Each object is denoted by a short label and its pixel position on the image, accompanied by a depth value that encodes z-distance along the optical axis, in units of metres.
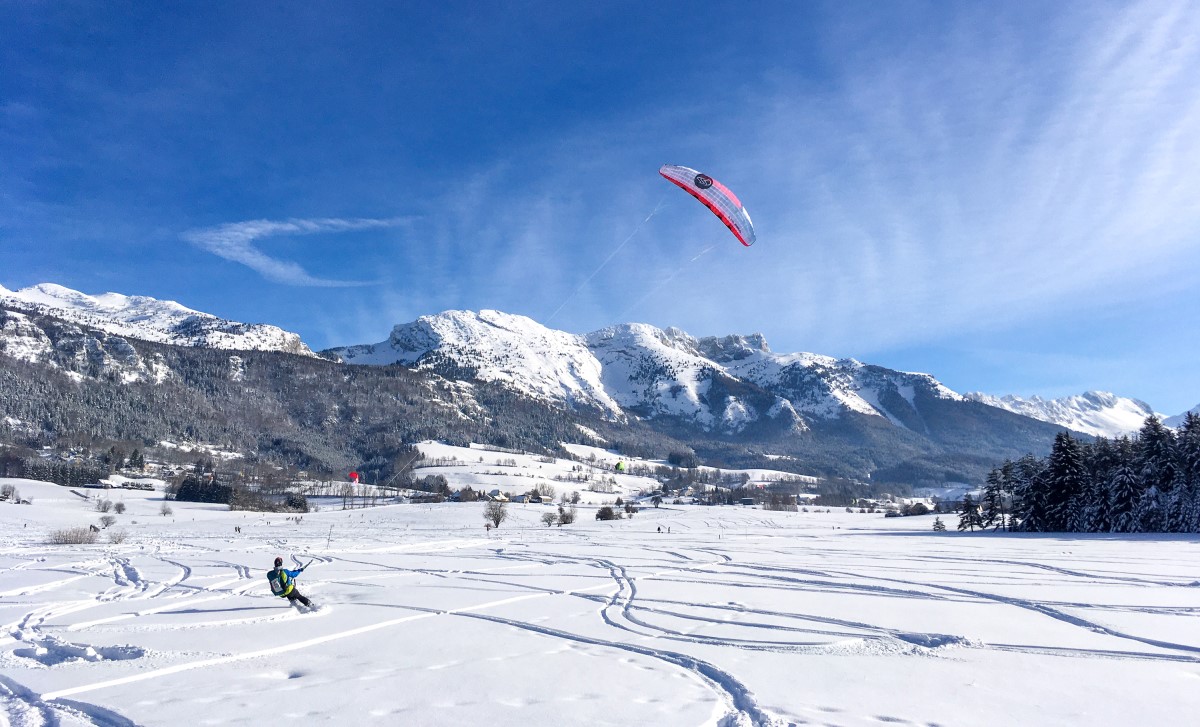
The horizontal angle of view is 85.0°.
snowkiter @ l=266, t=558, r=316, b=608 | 15.13
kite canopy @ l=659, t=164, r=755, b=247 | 35.19
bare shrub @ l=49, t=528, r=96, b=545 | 38.69
